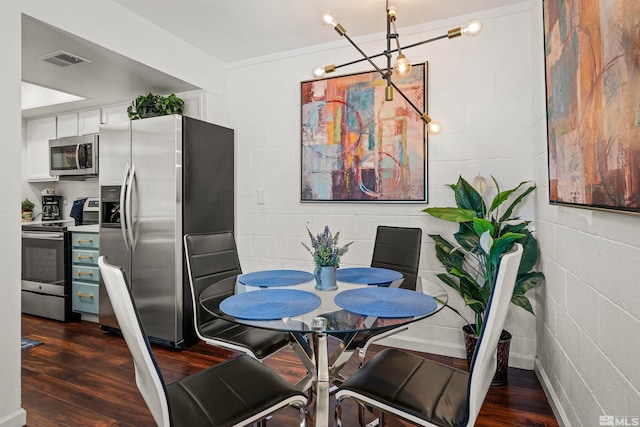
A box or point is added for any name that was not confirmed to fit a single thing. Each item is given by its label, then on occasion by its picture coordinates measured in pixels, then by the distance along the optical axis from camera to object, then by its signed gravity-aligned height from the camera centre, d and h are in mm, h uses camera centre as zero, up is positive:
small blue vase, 1832 -320
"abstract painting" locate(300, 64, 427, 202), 3008 +654
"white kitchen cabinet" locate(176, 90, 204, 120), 3607 +1137
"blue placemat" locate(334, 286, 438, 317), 1448 -378
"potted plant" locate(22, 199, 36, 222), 4750 +102
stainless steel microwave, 4114 +720
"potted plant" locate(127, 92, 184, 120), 3406 +1049
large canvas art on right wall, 1052 +403
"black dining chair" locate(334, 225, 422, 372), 2373 -255
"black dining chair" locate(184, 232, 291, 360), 1920 -406
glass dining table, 1393 -388
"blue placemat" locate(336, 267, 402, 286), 1977 -353
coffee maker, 4777 +140
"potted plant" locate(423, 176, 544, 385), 2348 -223
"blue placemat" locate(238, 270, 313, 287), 1941 -354
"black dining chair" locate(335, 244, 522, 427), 1193 -685
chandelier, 1716 +872
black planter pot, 2391 -961
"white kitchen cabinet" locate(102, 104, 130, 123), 4164 +1203
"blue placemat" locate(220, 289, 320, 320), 1430 -379
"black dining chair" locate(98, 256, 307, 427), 1110 -682
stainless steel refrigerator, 3037 +91
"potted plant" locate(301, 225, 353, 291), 1821 -228
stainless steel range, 3770 -586
